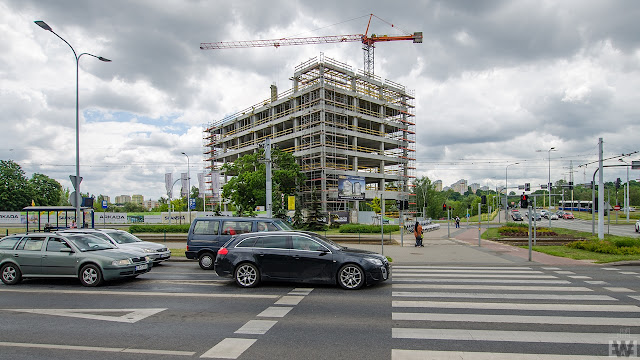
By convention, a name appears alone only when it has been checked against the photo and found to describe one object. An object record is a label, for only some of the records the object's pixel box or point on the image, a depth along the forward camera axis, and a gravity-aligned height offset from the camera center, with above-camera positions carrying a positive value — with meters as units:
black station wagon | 9.77 -1.73
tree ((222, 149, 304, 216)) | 47.91 +1.82
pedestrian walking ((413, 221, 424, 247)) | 22.03 -2.34
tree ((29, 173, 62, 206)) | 79.12 +1.22
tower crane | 82.12 +32.79
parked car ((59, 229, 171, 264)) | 14.48 -1.88
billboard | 53.49 +0.73
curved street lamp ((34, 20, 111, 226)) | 17.47 +2.78
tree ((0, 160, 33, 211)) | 74.12 +1.55
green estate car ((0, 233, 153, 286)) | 10.63 -1.78
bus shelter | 44.28 -2.53
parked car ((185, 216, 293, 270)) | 14.15 -1.37
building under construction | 56.75 +10.78
